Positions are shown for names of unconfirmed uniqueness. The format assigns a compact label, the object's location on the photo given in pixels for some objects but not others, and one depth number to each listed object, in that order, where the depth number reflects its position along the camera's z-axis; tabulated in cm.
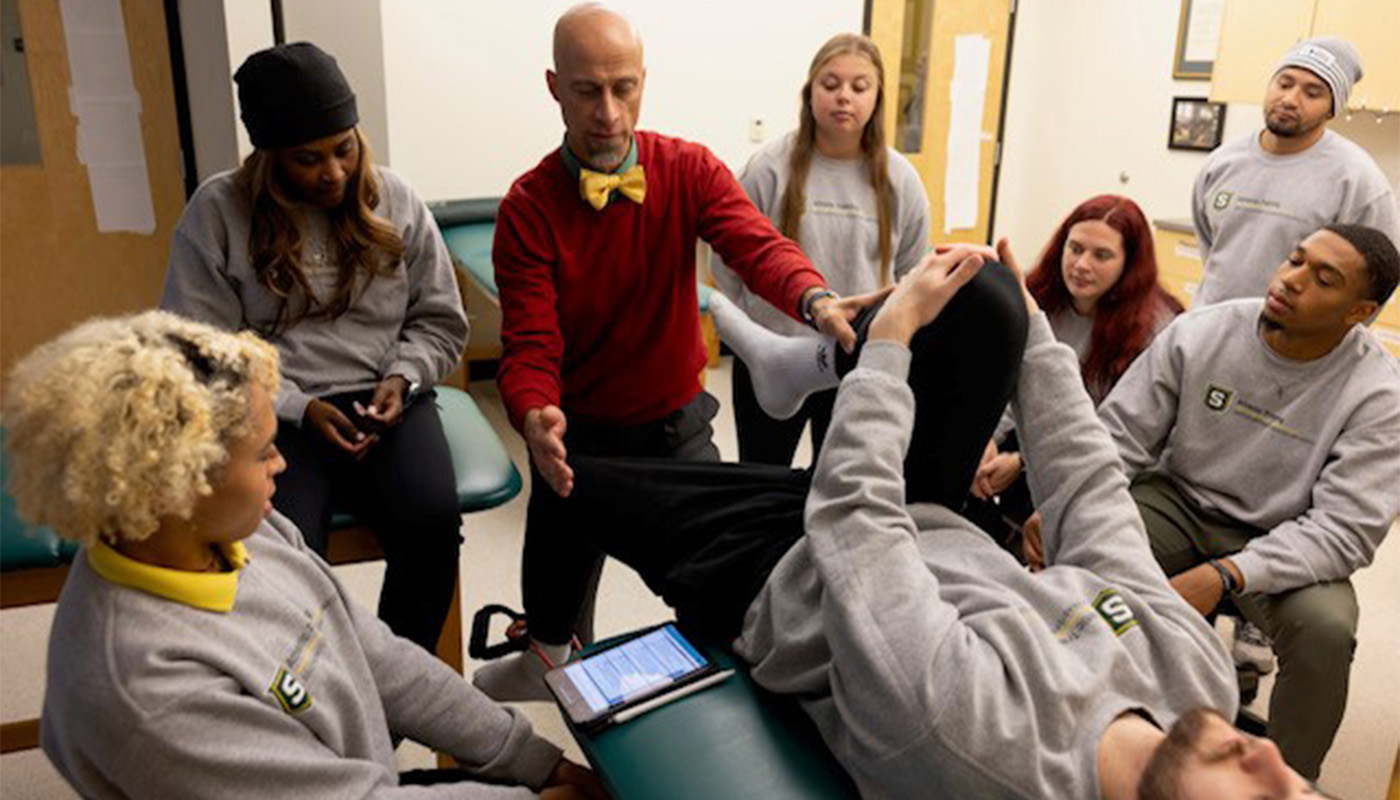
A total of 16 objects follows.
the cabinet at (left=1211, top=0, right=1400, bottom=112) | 371
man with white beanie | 288
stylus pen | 119
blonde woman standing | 247
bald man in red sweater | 169
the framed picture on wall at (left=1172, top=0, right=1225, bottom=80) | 479
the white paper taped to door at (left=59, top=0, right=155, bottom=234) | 366
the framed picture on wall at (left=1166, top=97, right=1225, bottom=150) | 482
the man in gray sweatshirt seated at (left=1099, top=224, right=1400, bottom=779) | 186
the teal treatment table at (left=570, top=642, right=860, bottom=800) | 110
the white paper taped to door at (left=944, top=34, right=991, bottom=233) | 532
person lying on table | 99
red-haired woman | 235
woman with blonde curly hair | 95
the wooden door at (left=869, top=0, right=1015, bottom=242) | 506
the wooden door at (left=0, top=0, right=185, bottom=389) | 365
